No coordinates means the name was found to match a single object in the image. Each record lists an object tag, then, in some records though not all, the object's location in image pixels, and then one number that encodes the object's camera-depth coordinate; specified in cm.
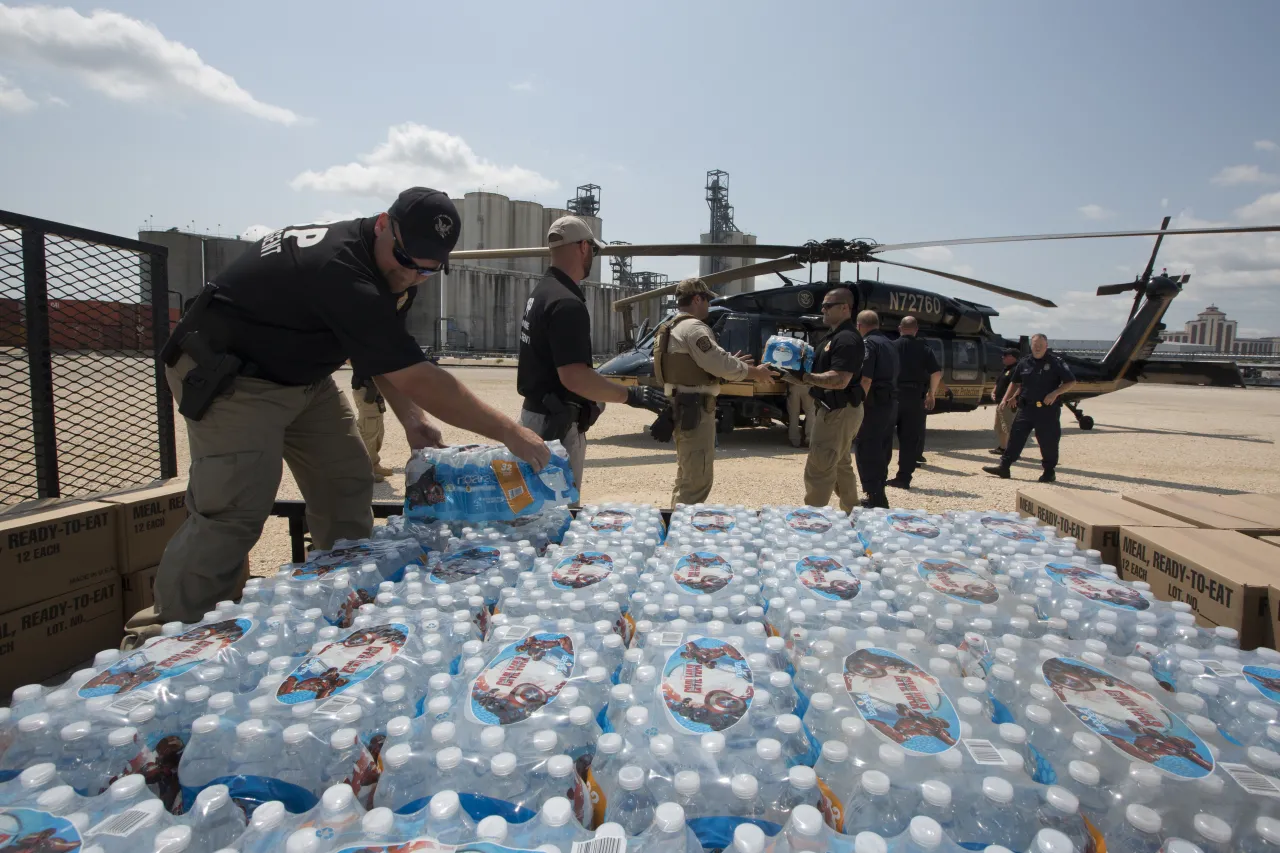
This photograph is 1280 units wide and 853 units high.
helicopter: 912
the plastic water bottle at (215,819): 101
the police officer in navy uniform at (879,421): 543
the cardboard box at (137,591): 271
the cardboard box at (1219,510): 263
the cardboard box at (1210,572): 194
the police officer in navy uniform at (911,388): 696
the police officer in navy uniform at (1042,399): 726
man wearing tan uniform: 407
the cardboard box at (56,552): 230
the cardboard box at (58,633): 231
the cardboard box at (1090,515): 254
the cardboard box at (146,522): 270
